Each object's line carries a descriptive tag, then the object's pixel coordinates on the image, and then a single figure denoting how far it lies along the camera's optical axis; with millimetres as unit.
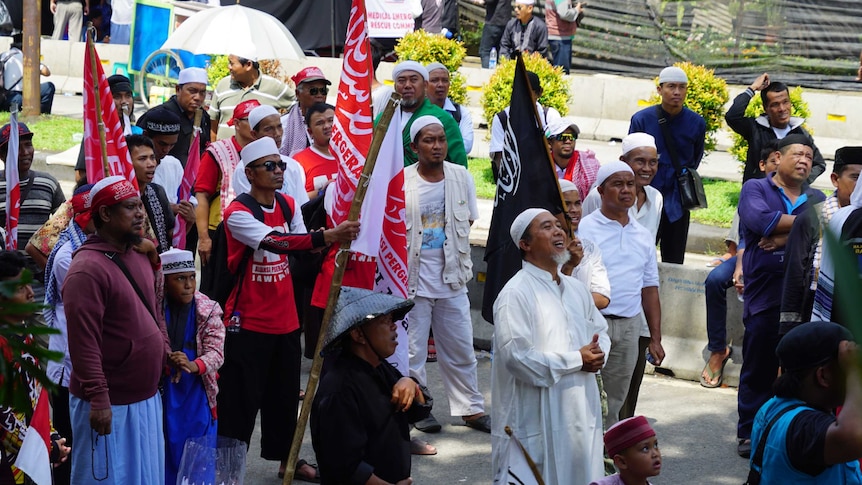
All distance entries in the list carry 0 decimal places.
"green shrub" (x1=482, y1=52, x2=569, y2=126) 14000
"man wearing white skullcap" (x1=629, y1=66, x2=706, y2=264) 9695
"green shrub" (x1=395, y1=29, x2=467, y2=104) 14742
